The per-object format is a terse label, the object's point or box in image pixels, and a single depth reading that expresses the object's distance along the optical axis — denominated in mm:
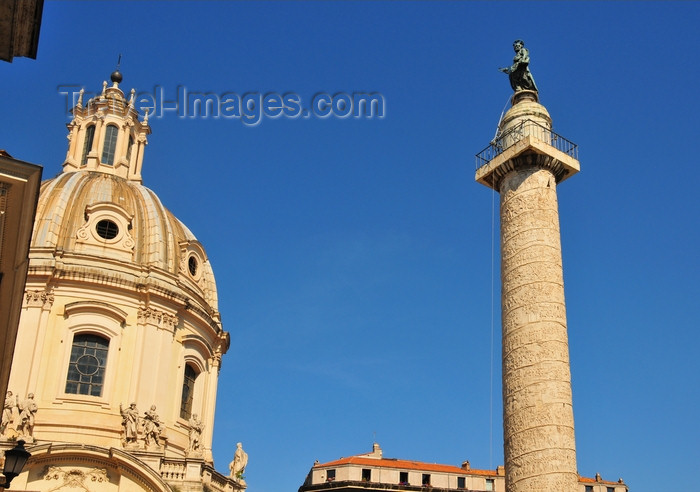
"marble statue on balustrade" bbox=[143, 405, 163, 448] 30797
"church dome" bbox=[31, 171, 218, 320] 33781
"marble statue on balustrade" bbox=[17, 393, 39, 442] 29312
